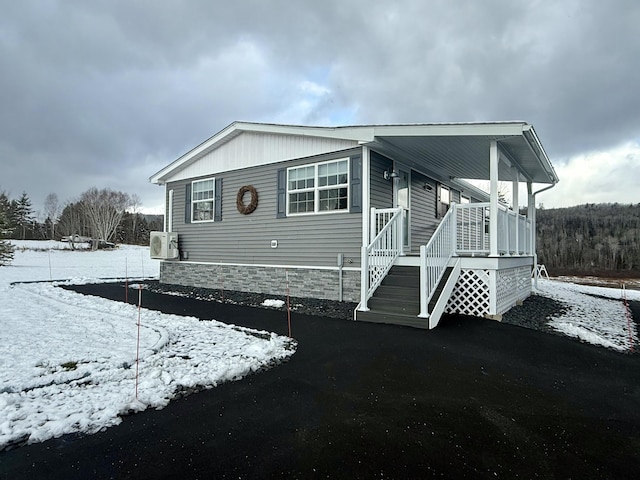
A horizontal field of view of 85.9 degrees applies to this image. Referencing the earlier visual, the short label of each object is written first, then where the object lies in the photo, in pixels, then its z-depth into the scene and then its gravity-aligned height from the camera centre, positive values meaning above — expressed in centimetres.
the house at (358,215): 636 +81
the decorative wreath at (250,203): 926 +126
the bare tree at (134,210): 4625 +514
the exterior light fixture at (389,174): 791 +169
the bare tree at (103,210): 3581 +399
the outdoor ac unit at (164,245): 1089 +4
